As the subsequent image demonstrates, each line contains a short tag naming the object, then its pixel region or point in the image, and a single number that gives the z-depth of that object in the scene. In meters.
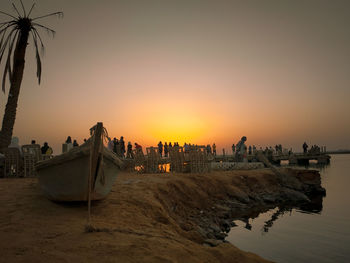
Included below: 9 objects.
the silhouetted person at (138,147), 17.97
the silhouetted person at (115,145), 22.69
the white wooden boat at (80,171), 5.55
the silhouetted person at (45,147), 16.98
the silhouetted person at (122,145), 23.73
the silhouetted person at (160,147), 31.11
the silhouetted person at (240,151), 25.15
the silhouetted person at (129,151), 24.05
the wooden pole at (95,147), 5.54
